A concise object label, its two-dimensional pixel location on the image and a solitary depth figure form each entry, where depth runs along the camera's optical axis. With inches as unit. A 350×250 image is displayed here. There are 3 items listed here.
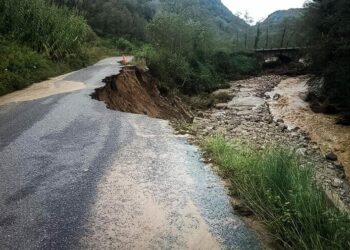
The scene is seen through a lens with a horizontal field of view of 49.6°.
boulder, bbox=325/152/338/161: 532.7
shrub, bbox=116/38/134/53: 1651.8
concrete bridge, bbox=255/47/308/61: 2317.9
